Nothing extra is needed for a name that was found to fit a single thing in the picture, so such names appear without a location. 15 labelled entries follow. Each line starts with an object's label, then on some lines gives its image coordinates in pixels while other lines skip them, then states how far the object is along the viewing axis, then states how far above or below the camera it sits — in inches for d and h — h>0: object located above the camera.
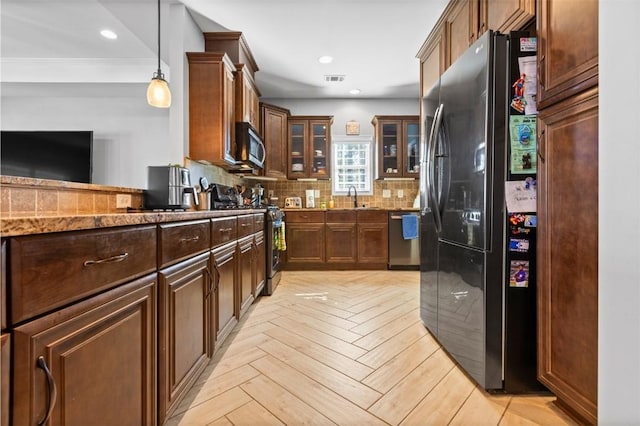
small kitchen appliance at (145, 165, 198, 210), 74.1 +4.7
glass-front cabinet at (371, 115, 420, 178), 175.3 +37.4
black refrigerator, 55.0 -2.2
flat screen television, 142.1 +25.9
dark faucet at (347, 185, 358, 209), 185.5 +6.3
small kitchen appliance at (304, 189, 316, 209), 185.3 +5.6
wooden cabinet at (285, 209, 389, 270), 163.0 -17.6
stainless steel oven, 121.4 -16.3
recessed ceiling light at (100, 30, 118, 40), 115.8 +68.5
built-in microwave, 117.2 +25.6
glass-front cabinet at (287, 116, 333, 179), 176.2 +36.6
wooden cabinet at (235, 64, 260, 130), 119.6 +48.0
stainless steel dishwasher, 162.4 -21.9
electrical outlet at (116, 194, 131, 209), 69.5 +1.4
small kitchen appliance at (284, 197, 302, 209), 182.5 +3.1
